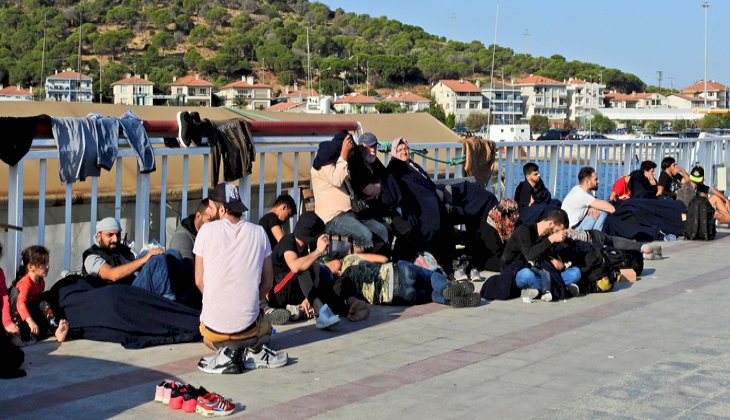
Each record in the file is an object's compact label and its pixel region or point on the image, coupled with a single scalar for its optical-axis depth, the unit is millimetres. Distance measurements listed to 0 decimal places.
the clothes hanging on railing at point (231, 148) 9727
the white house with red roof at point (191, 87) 105919
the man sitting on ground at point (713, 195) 15336
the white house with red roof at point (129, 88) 99750
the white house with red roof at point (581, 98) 157000
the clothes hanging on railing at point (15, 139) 7875
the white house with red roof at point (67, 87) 94438
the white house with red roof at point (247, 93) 103412
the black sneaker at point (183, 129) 9372
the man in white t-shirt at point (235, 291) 6891
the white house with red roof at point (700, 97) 172875
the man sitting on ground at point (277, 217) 8805
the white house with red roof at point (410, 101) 129125
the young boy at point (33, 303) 7375
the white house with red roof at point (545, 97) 155750
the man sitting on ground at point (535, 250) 9602
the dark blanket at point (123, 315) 7512
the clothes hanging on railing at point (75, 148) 8328
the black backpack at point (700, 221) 14488
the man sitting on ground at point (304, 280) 8391
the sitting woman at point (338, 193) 9844
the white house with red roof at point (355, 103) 102438
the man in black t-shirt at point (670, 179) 15596
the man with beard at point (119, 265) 7777
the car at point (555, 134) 95775
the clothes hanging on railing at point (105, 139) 8539
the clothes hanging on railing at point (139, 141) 8828
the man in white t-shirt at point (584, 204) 12258
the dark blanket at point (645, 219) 14078
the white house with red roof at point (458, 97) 141875
